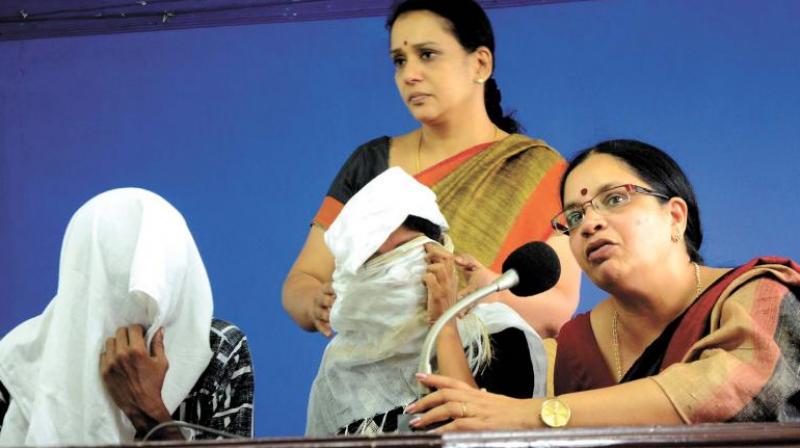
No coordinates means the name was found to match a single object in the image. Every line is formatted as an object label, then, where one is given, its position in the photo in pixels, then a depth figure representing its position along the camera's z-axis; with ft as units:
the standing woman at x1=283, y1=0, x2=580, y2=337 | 19.33
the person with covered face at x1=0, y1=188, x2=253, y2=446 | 16.19
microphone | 14.99
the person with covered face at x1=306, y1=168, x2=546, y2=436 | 16.43
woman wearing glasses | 14.70
